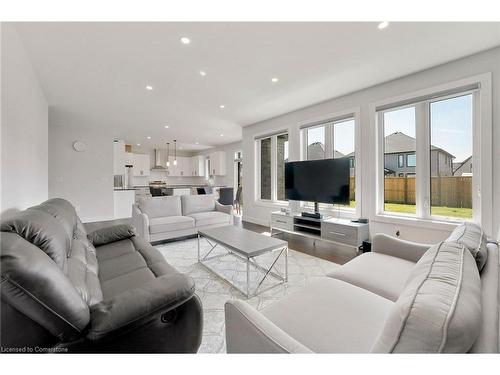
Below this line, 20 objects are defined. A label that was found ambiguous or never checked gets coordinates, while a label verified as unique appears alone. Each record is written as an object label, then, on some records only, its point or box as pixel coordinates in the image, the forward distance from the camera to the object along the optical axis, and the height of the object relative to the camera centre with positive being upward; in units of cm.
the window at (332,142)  378 +86
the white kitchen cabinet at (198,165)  1030 +108
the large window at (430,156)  276 +42
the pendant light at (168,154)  899 +151
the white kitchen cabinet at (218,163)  880 +100
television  340 +11
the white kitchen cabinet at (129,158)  804 +112
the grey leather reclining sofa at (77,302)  84 -56
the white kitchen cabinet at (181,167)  1005 +97
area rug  166 -104
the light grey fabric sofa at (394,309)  57 -51
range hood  955 +120
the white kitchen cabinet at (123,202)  636 -44
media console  312 -67
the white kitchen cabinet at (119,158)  661 +94
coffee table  218 -62
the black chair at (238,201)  774 -50
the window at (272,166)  522 +54
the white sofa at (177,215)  364 -54
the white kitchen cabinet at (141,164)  853 +94
